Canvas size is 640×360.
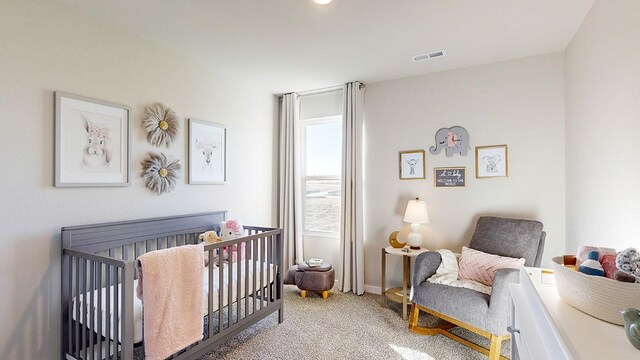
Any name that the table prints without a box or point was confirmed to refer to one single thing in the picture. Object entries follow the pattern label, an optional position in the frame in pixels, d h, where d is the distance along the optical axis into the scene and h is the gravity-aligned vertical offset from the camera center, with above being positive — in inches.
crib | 64.2 -27.7
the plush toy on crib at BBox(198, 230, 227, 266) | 106.4 -20.1
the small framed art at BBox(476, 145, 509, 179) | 114.7 +8.0
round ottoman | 126.6 -41.2
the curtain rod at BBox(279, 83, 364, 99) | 145.2 +45.7
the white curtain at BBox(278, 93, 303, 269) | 153.2 -2.2
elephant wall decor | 121.0 +16.9
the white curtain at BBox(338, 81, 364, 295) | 136.6 -3.8
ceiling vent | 106.7 +46.4
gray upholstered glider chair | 81.6 -32.9
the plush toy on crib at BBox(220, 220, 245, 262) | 114.1 -18.5
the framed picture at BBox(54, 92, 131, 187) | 77.4 +11.1
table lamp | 119.6 -14.5
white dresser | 30.5 -17.2
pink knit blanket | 66.1 -27.3
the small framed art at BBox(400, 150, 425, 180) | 129.2 +7.7
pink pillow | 94.5 -27.0
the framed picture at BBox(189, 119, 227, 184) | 114.0 +11.8
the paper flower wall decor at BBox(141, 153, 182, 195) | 97.7 +3.2
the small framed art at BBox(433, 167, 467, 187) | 121.7 +2.4
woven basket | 34.9 -14.1
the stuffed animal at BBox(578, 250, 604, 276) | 41.9 -12.1
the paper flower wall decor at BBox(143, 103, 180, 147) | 98.0 +19.6
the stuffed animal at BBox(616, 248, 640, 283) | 37.6 -10.3
